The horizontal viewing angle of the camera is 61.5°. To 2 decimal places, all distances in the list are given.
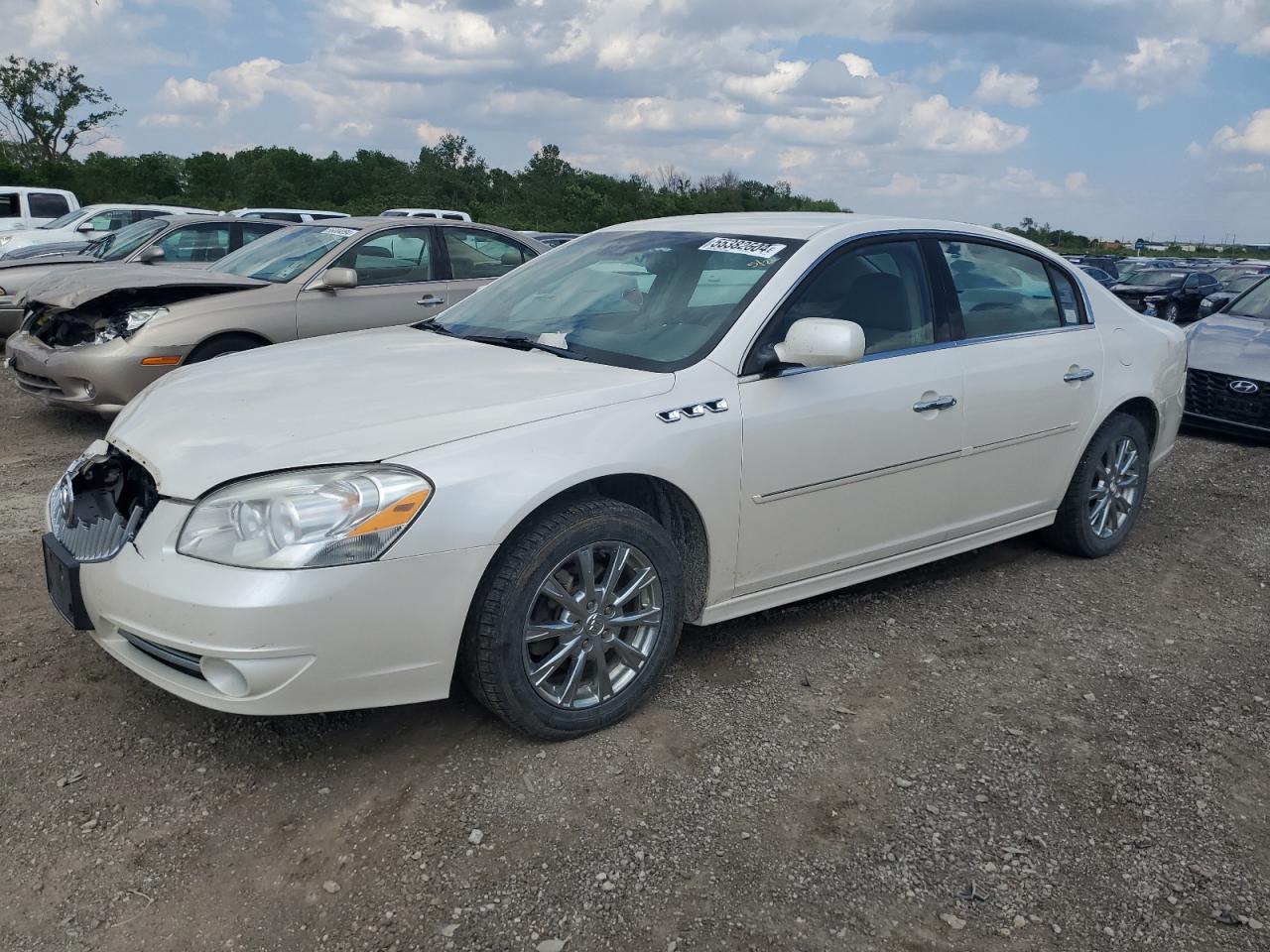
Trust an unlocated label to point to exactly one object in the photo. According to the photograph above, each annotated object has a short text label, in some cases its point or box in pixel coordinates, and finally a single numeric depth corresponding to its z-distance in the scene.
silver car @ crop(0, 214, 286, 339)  9.95
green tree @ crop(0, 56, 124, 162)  42.19
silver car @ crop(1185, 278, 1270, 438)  7.99
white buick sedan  2.73
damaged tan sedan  6.75
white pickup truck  18.02
